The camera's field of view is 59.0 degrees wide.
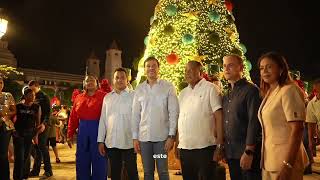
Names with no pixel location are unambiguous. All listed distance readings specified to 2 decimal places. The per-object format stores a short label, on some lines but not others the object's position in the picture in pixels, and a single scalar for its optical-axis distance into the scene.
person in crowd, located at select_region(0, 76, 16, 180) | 4.05
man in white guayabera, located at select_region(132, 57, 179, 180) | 3.20
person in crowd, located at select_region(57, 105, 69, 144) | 10.75
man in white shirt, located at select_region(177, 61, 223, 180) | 2.94
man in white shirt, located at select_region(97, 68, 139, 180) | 3.51
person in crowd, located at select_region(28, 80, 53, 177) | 5.33
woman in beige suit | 2.16
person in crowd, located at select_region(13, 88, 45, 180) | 4.65
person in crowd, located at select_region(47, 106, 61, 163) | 6.83
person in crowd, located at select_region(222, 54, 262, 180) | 2.54
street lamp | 6.51
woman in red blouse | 3.99
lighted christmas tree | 7.24
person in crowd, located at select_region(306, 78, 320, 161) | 4.39
